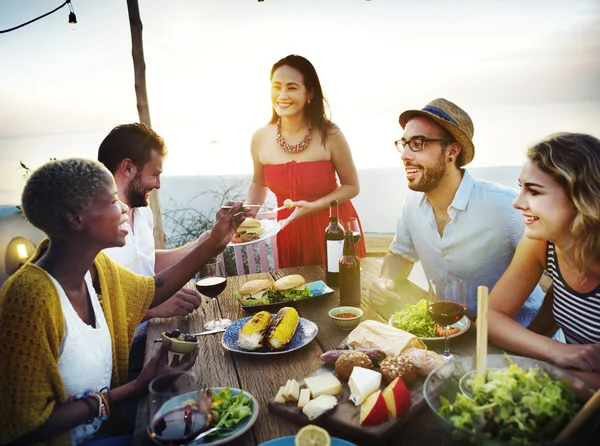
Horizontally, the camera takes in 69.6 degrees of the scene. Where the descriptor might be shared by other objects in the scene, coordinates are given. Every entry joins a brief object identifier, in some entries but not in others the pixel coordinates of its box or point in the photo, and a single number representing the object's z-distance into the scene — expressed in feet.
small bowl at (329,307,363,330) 5.87
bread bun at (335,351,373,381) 4.45
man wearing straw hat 7.80
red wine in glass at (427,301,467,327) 4.94
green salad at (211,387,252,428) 3.83
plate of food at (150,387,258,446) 3.67
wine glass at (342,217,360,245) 7.03
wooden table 3.80
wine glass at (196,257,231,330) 6.44
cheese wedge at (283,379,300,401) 4.13
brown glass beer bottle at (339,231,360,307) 6.72
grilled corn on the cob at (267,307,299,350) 5.35
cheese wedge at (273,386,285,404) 4.12
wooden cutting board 3.62
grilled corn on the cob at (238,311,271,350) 5.35
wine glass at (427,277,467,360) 4.92
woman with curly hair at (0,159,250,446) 3.92
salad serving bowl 2.89
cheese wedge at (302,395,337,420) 3.87
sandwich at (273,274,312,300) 6.99
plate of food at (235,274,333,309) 6.93
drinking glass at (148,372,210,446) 3.14
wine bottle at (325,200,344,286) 7.38
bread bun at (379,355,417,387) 4.30
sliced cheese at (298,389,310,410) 4.02
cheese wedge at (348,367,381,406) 4.02
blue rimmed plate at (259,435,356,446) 3.45
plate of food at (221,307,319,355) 5.35
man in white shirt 7.74
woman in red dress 11.18
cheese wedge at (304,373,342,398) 4.15
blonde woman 4.98
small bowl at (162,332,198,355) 5.15
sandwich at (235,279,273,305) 6.97
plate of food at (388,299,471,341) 5.38
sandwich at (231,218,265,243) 8.59
